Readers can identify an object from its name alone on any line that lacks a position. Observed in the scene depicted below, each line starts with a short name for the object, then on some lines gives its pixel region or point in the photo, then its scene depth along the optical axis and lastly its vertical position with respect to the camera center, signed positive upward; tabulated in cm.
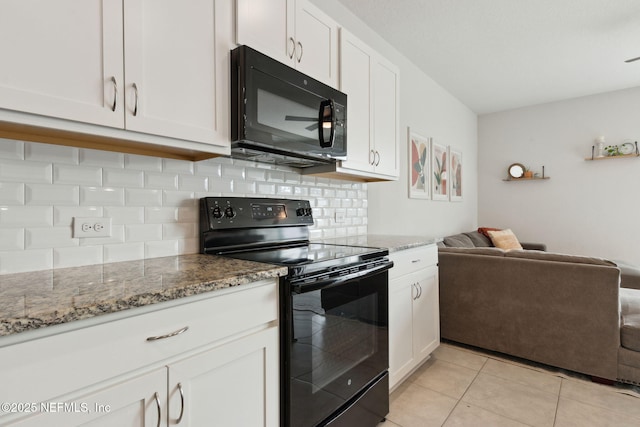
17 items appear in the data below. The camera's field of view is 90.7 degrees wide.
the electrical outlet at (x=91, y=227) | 120 -4
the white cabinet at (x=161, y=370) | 68 -40
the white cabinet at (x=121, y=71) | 89 +48
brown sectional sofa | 210 -72
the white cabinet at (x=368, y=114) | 203 +72
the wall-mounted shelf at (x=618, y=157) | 411 +75
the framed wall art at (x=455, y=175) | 436 +56
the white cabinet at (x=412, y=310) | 193 -65
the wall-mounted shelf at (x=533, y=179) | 475 +53
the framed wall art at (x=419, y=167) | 343 +54
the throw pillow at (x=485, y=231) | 448 -25
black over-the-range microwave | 138 +51
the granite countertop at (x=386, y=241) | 196 -18
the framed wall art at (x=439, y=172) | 388 +54
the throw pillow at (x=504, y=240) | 425 -36
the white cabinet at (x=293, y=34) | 145 +93
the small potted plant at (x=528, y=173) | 480 +61
